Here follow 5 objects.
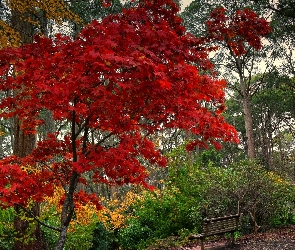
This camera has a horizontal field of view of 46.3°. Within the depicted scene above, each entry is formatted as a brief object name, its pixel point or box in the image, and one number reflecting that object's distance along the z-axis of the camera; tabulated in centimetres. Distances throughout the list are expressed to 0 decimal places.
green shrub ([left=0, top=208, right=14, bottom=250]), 750
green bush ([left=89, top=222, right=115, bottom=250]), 1141
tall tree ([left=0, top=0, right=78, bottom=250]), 717
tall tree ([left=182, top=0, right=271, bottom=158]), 1690
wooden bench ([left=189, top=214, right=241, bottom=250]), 740
